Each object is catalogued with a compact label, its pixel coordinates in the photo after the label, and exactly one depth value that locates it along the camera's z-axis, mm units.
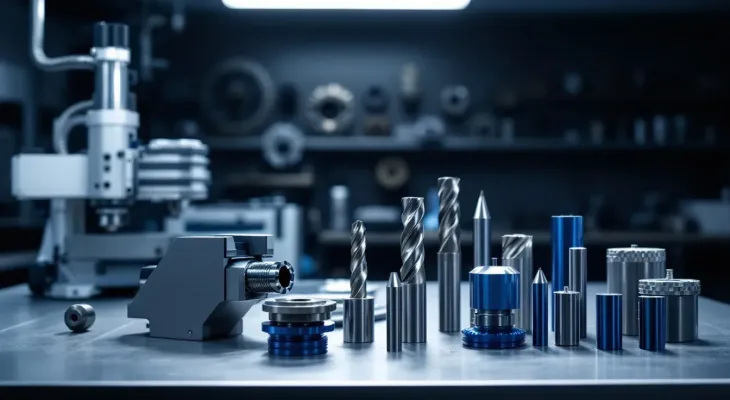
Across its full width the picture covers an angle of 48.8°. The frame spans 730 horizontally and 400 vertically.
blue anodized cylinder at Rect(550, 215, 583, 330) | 1323
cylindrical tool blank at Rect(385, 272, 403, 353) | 1150
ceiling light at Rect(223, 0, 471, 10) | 2150
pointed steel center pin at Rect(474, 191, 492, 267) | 1372
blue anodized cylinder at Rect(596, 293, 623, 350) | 1163
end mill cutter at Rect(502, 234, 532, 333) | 1332
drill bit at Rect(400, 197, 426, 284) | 1254
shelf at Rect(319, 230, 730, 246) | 4410
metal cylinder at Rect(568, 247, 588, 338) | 1257
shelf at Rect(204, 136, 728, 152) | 4652
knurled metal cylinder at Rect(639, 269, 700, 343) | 1209
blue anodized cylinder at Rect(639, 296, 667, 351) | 1152
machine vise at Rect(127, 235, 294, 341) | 1251
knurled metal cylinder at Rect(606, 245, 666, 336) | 1318
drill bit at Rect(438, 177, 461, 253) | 1362
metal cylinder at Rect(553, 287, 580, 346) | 1201
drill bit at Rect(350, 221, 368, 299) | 1195
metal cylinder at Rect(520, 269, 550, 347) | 1208
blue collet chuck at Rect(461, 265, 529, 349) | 1166
